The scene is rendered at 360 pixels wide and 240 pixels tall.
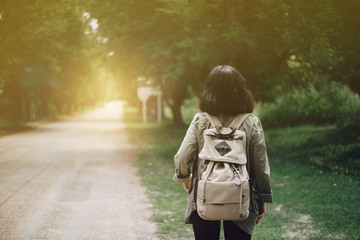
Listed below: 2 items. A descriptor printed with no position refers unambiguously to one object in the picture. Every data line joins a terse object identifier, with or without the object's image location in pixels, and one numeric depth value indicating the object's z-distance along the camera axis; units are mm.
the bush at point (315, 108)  16938
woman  2718
